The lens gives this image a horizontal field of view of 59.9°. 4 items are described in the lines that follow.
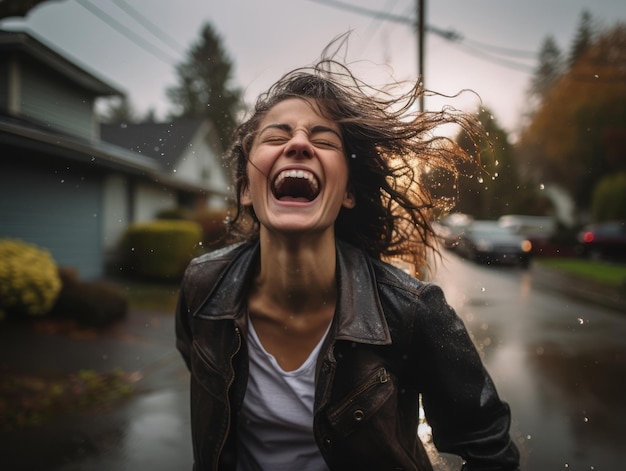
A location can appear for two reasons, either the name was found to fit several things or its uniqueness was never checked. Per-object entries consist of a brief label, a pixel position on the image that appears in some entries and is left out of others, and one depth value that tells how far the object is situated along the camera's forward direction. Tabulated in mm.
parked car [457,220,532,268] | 16641
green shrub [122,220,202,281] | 13344
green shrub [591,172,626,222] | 24875
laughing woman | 1602
